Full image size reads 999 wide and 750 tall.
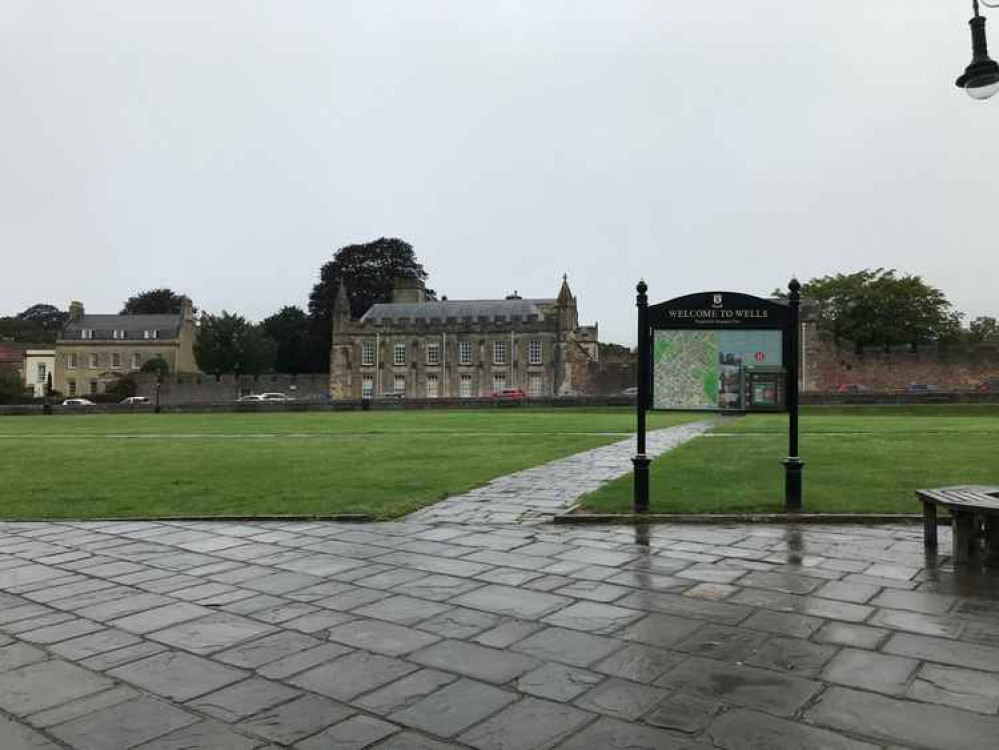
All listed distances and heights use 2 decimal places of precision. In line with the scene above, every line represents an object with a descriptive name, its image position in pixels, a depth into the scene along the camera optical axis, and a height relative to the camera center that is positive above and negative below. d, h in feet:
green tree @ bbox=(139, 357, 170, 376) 232.73 +5.86
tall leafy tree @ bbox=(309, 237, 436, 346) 262.26 +38.41
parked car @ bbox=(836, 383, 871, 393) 183.71 -2.74
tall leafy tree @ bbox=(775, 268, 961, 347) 209.97 +19.57
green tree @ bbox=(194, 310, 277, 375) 242.99 +12.07
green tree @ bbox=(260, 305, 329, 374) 268.62 +14.67
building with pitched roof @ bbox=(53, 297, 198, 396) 245.24 +11.09
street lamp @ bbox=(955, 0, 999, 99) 21.83 +9.06
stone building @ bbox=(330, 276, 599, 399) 224.74 +9.36
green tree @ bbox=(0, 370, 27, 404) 184.65 -0.51
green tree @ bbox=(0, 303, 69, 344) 317.22 +27.76
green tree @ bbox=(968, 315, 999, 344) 257.55 +16.37
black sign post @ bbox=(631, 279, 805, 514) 26.84 +2.04
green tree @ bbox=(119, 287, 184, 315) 285.64 +31.64
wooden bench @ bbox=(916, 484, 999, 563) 18.70 -3.92
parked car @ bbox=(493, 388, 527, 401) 191.64 -3.49
